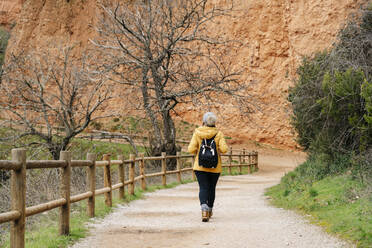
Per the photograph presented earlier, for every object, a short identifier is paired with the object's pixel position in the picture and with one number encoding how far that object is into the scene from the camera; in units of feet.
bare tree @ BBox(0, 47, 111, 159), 58.39
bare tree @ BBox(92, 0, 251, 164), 65.31
